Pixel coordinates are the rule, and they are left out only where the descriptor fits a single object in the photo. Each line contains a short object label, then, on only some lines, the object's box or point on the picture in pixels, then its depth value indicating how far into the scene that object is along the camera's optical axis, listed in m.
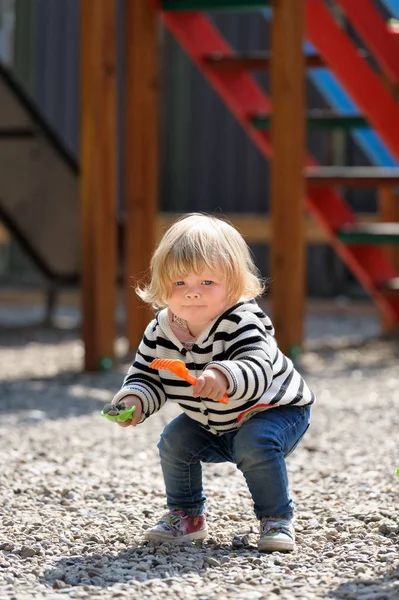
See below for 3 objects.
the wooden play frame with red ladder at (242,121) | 9.51
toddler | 4.44
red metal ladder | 10.21
